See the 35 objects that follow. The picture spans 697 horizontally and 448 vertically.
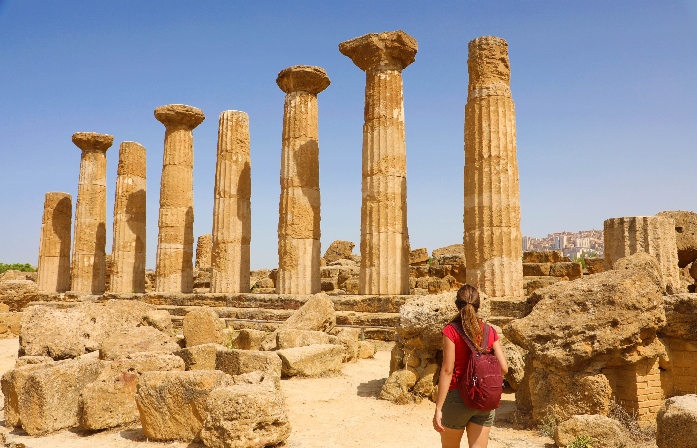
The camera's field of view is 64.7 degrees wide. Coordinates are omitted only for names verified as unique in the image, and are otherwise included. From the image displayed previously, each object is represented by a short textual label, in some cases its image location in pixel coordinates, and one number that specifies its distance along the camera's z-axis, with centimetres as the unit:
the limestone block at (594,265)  1869
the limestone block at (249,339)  1054
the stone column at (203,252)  2977
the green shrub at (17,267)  3971
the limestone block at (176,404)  582
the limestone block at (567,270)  1770
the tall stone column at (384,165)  1369
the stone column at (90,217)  2223
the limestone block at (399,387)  734
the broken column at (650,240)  1010
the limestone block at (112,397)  631
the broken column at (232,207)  1733
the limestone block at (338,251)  2722
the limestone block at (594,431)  516
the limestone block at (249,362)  746
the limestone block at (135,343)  848
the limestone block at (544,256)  1947
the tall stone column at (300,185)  1538
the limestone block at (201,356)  797
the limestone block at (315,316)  1105
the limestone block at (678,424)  437
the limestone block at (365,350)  1084
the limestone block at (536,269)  1850
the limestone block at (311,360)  882
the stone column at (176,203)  1897
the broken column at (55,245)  2298
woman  420
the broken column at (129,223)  2062
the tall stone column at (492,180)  1217
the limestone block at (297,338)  974
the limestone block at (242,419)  527
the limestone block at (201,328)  1033
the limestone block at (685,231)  1315
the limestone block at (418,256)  2208
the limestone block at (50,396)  639
